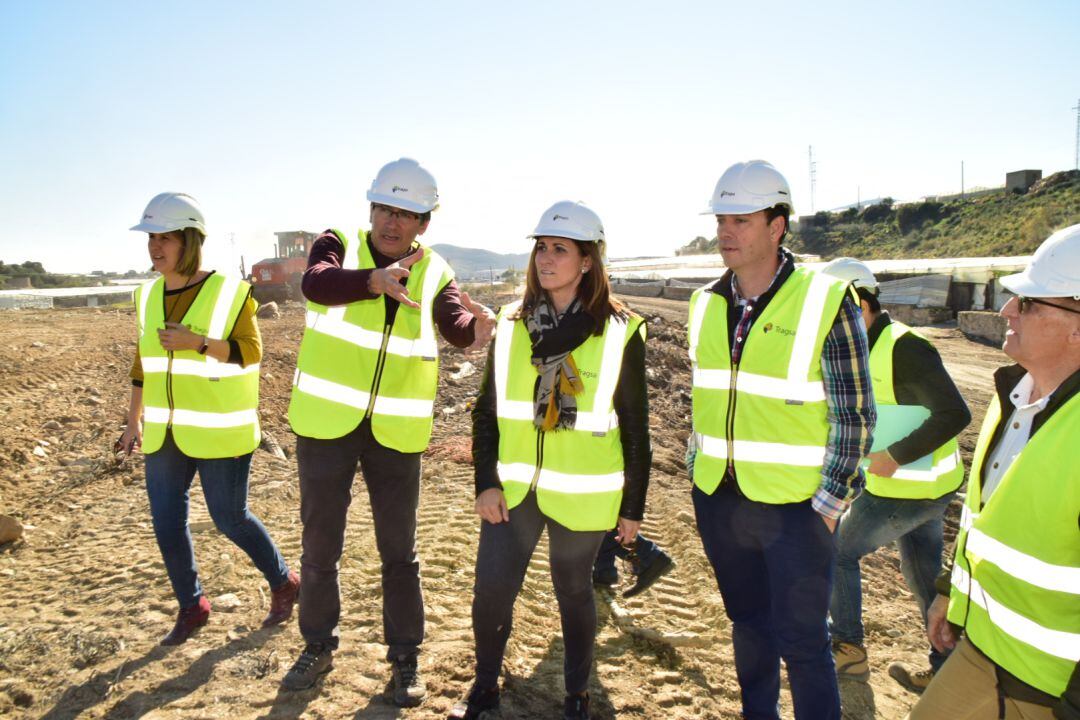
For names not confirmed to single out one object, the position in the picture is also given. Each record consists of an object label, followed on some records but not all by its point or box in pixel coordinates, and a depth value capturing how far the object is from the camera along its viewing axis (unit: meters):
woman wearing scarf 2.77
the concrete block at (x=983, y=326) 18.08
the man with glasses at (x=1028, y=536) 1.82
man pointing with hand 3.06
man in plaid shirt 2.58
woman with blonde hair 3.42
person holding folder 3.33
